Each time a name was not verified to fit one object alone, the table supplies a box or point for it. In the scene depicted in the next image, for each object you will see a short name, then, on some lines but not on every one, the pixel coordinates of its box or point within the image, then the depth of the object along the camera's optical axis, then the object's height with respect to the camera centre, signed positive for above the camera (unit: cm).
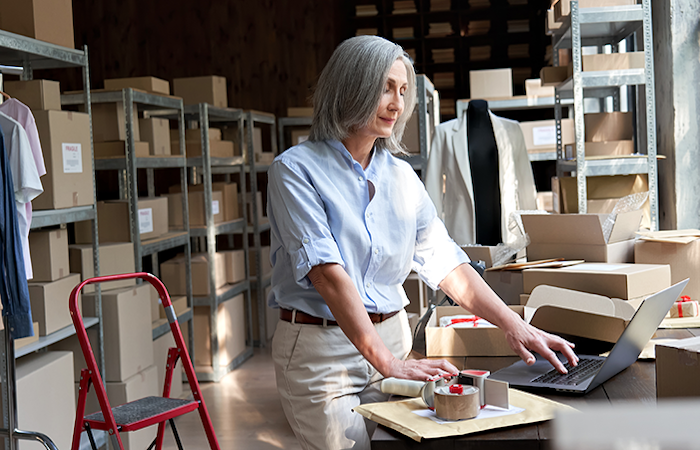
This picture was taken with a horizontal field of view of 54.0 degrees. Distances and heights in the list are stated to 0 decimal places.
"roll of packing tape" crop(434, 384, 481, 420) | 110 -34
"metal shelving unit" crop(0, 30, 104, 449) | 244 -2
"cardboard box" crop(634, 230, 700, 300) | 229 -23
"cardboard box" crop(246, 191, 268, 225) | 562 -2
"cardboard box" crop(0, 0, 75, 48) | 278 +80
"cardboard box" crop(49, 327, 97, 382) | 317 -63
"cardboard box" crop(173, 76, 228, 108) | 515 +88
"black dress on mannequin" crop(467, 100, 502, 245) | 410 +14
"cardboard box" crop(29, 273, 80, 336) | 280 -38
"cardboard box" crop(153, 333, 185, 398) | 393 -88
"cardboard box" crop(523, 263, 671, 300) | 202 -27
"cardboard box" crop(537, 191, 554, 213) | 538 -6
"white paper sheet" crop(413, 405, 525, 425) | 111 -36
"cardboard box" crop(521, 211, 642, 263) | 231 -16
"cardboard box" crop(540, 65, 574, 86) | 350 +60
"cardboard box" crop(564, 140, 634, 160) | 309 +18
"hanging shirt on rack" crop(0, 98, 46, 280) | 260 +31
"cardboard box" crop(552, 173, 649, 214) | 310 +1
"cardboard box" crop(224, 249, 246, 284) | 505 -45
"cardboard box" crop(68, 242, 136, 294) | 330 -26
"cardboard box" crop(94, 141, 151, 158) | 392 +35
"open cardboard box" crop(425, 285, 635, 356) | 156 -32
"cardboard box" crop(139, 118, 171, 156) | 414 +45
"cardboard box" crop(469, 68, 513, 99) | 539 +87
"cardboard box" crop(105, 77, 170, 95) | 415 +77
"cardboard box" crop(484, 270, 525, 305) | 232 -31
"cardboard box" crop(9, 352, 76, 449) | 260 -72
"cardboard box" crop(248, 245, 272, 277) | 567 -48
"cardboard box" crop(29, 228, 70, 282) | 288 -17
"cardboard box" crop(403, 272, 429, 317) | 350 -49
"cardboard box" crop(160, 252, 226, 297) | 452 -46
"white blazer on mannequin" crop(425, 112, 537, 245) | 405 +12
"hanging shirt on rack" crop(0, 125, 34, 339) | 239 -19
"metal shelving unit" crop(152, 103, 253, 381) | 467 -18
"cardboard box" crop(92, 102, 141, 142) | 390 +50
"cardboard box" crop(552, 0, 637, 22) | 304 +82
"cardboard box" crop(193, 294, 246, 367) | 472 -90
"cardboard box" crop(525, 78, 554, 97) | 523 +78
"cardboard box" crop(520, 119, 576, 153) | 517 +42
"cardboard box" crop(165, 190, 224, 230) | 461 -1
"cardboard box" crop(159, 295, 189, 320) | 420 -62
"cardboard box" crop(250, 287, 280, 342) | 558 -95
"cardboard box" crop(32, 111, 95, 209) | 285 +23
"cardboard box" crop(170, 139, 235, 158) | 464 +41
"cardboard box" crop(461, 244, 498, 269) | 252 -22
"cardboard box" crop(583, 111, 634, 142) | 316 +29
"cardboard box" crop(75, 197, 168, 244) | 388 -6
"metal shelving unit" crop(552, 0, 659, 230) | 293 +46
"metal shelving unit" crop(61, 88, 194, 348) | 384 +27
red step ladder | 204 -63
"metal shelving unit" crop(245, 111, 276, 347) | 552 -30
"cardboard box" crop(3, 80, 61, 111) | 288 +51
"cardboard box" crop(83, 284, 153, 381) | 324 -59
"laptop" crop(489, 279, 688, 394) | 127 -36
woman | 136 -12
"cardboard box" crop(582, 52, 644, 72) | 295 +55
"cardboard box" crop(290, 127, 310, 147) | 612 +60
